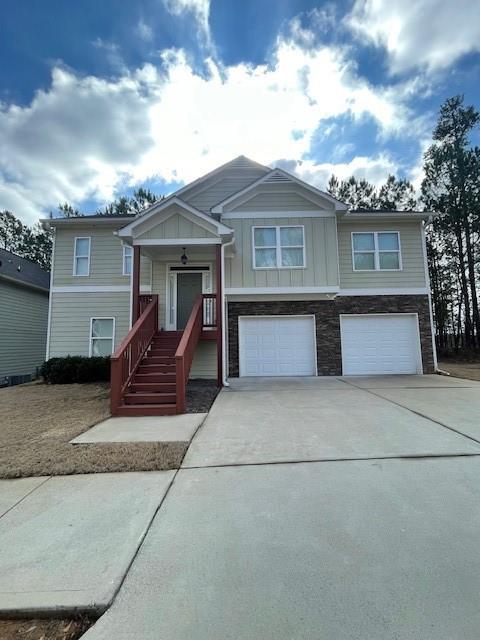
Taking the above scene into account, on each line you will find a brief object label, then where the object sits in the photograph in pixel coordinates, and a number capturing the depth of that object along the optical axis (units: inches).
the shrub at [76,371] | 426.0
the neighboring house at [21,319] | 570.5
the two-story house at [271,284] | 430.6
